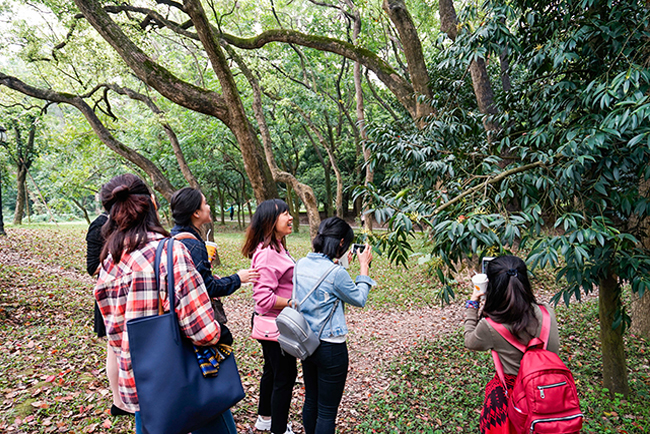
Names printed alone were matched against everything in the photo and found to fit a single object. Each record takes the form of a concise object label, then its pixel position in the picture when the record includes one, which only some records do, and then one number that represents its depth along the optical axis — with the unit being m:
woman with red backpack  1.96
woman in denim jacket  2.41
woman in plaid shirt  1.75
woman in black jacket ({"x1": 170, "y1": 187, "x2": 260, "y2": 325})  2.29
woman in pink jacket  2.77
